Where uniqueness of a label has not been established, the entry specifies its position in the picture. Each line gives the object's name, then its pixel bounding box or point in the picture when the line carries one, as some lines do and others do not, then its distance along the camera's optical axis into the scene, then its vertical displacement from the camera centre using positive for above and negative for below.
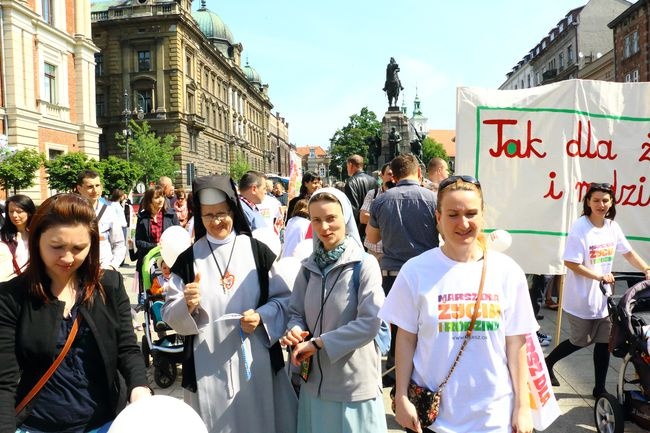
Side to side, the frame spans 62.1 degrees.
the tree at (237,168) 69.81 +3.28
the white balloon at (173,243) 3.67 -0.34
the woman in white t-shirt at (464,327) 2.18 -0.56
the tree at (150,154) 46.19 +3.40
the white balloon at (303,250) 3.74 -0.40
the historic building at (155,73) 53.19 +12.27
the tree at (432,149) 93.38 +7.74
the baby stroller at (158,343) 4.92 -1.39
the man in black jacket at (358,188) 7.21 +0.06
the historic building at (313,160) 170.50 +10.55
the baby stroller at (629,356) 3.49 -1.10
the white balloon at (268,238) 3.30 -0.28
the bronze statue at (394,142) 22.50 +2.13
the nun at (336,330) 2.59 -0.67
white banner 5.05 +0.35
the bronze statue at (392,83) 24.23 +4.90
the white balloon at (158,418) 1.55 -0.66
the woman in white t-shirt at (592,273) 4.20 -0.64
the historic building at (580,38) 57.75 +16.98
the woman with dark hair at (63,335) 2.08 -0.56
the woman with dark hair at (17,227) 4.33 -0.27
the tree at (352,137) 60.28 +6.32
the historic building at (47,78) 27.41 +6.52
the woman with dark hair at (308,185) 7.57 +0.11
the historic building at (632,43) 38.59 +11.24
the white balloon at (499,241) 4.25 -0.39
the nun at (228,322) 2.73 -0.65
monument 23.73 +3.28
